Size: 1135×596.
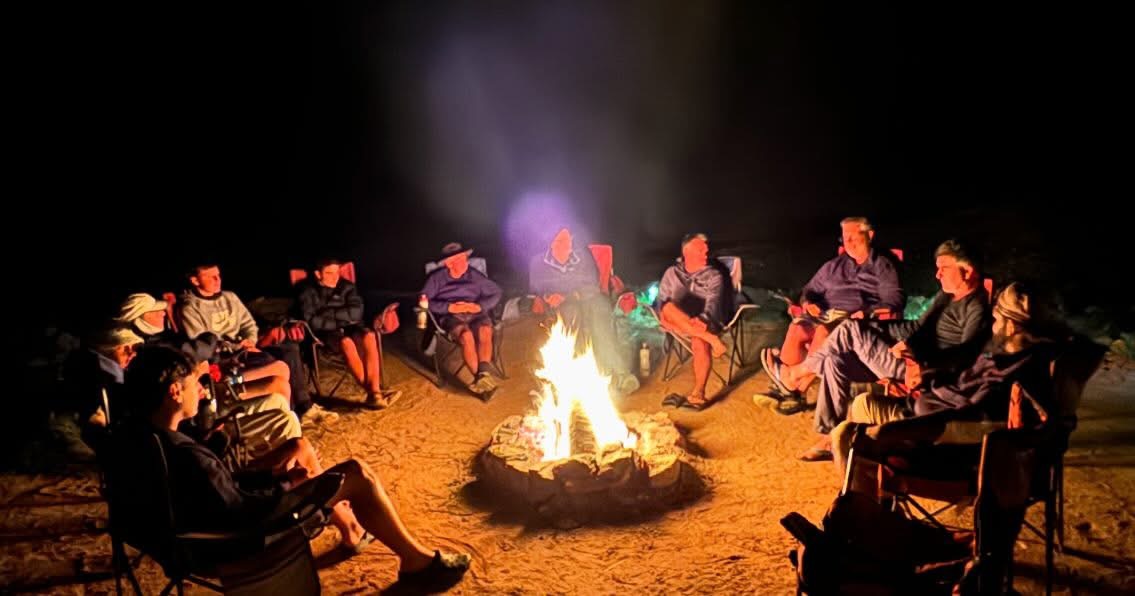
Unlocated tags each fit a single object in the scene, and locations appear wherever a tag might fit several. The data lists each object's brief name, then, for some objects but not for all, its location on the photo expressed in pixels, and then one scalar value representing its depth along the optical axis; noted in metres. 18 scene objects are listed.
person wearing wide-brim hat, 6.39
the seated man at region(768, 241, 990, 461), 3.96
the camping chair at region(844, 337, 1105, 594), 2.58
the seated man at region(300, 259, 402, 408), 5.99
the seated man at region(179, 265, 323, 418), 5.17
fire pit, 4.02
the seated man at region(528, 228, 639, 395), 6.33
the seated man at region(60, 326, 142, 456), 3.61
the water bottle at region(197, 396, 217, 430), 3.66
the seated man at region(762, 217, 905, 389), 5.23
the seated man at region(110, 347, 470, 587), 2.36
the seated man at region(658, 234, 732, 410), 5.79
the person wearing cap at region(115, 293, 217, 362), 4.59
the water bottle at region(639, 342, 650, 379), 6.60
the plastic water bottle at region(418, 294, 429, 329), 6.23
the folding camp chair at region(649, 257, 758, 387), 6.12
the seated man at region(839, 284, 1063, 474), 2.88
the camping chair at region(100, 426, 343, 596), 2.36
